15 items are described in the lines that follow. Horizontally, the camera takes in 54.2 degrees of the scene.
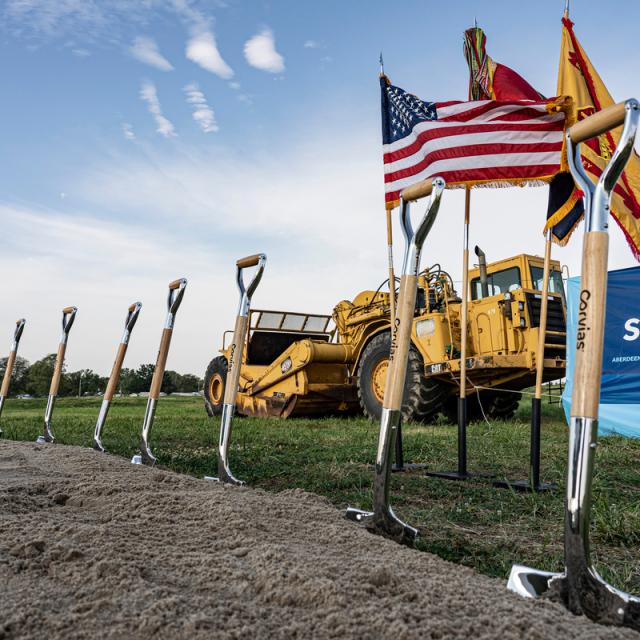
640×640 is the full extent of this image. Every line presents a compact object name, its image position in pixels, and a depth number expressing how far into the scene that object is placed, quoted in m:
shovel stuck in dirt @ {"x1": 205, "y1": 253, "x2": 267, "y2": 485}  4.05
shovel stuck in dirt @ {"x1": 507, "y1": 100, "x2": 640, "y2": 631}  1.75
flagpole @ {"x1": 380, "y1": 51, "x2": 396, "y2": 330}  5.36
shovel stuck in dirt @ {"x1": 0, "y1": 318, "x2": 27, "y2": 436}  8.43
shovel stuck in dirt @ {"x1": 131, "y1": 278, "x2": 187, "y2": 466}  5.14
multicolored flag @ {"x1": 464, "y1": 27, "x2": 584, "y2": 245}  5.48
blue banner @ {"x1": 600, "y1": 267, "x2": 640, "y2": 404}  7.86
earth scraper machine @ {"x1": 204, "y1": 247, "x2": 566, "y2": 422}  8.57
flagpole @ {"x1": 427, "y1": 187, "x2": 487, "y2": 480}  4.65
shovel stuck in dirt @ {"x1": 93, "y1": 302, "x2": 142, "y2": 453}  6.02
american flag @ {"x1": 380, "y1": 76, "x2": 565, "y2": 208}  4.74
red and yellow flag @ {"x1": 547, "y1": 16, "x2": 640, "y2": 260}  4.85
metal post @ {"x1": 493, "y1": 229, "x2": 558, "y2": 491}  4.11
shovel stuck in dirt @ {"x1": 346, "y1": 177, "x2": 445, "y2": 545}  2.63
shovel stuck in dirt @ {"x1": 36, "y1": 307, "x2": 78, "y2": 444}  7.12
